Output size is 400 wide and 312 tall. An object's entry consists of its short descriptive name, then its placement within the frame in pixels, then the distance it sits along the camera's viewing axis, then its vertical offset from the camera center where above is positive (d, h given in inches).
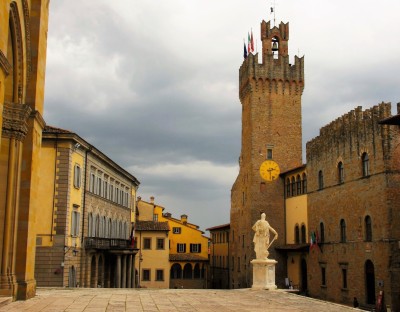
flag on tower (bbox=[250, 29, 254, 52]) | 2060.8 +783.4
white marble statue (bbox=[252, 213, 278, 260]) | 970.1 +28.0
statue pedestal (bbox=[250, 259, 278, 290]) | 928.9 -31.6
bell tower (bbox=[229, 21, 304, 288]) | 1902.1 +412.3
